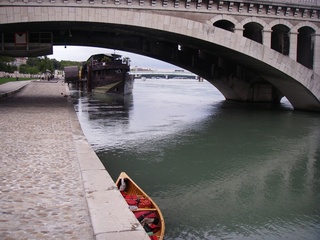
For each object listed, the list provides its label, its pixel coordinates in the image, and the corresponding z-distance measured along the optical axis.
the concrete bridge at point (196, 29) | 21.36
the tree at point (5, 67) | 58.38
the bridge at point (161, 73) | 144.25
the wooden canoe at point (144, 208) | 5.99
